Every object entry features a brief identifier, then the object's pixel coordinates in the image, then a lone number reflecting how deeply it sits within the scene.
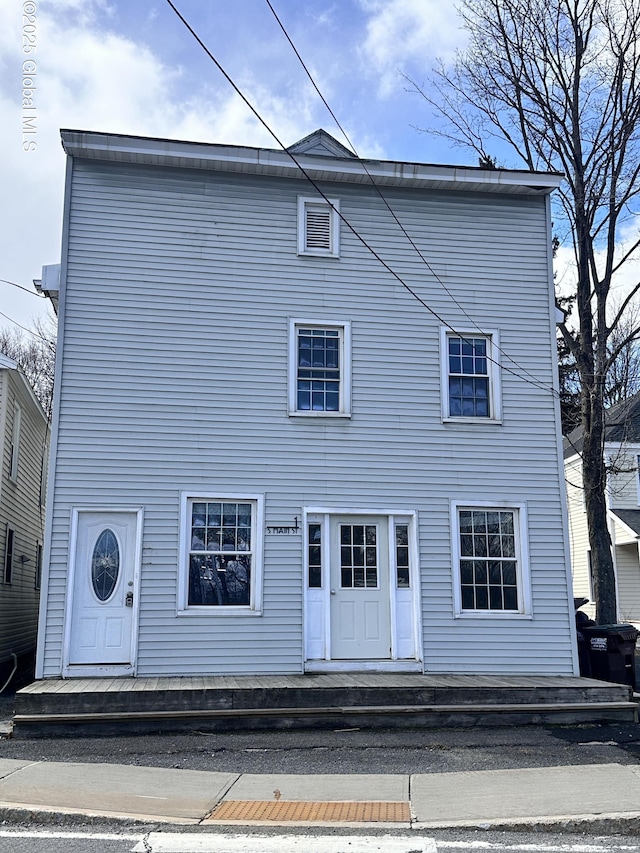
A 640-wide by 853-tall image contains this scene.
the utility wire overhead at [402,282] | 12.22
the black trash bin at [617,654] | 11.70
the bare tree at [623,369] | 24.17
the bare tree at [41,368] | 31.38
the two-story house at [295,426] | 10.91
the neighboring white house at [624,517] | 23.25
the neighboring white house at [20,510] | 14.88
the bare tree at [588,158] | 15.93
